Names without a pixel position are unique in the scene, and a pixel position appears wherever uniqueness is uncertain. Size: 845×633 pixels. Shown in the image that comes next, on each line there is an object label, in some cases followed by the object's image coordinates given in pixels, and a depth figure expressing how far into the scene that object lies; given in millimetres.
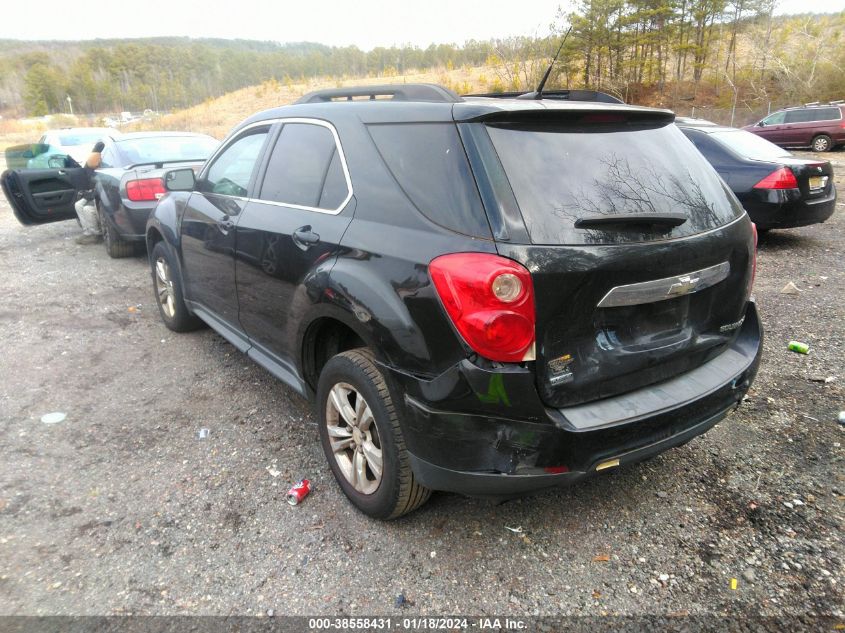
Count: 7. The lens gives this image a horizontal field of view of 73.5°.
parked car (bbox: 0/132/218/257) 6605
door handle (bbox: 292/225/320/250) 2658
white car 12102
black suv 1992
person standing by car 7984
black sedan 6824
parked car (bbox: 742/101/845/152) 18125
